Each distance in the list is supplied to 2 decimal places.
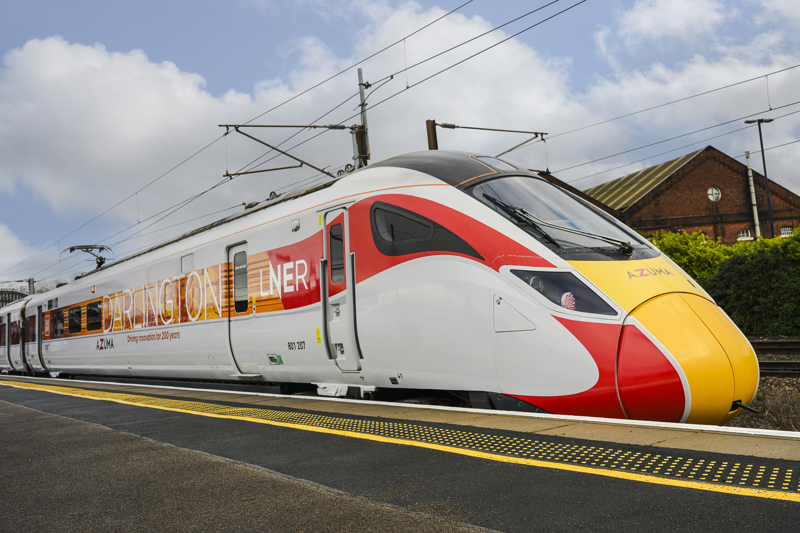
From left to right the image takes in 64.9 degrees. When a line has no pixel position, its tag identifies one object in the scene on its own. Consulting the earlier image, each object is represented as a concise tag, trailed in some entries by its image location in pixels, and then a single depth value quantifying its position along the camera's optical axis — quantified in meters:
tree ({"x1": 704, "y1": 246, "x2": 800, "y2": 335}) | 18.44
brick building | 40.50
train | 5.25
